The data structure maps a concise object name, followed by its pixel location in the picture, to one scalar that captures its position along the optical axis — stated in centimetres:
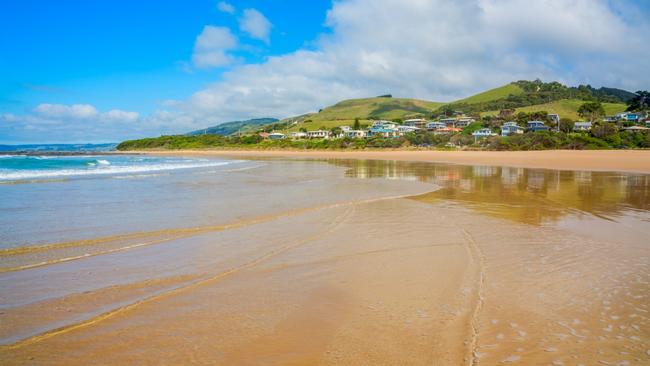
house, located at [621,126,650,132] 6350
